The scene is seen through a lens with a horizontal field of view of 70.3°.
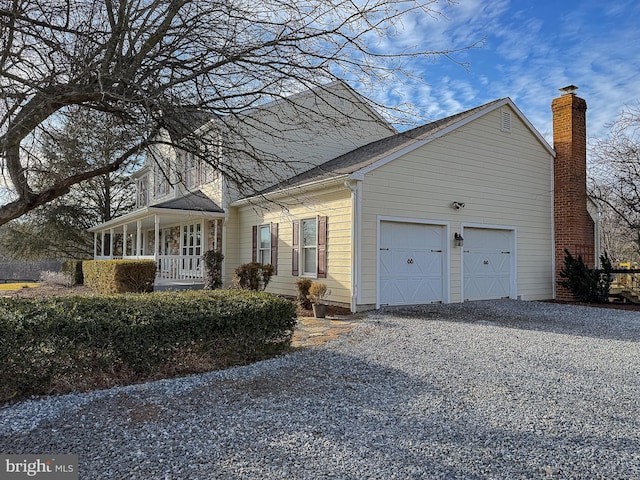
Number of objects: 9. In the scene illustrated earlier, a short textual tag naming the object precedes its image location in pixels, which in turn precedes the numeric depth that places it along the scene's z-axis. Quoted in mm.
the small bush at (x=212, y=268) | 13370
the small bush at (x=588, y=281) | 12352
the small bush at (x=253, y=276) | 11586
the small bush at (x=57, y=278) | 19391
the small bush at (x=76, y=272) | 19250
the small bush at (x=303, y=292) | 10109
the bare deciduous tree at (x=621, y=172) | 10906
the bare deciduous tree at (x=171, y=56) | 4398
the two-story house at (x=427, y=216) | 10312
